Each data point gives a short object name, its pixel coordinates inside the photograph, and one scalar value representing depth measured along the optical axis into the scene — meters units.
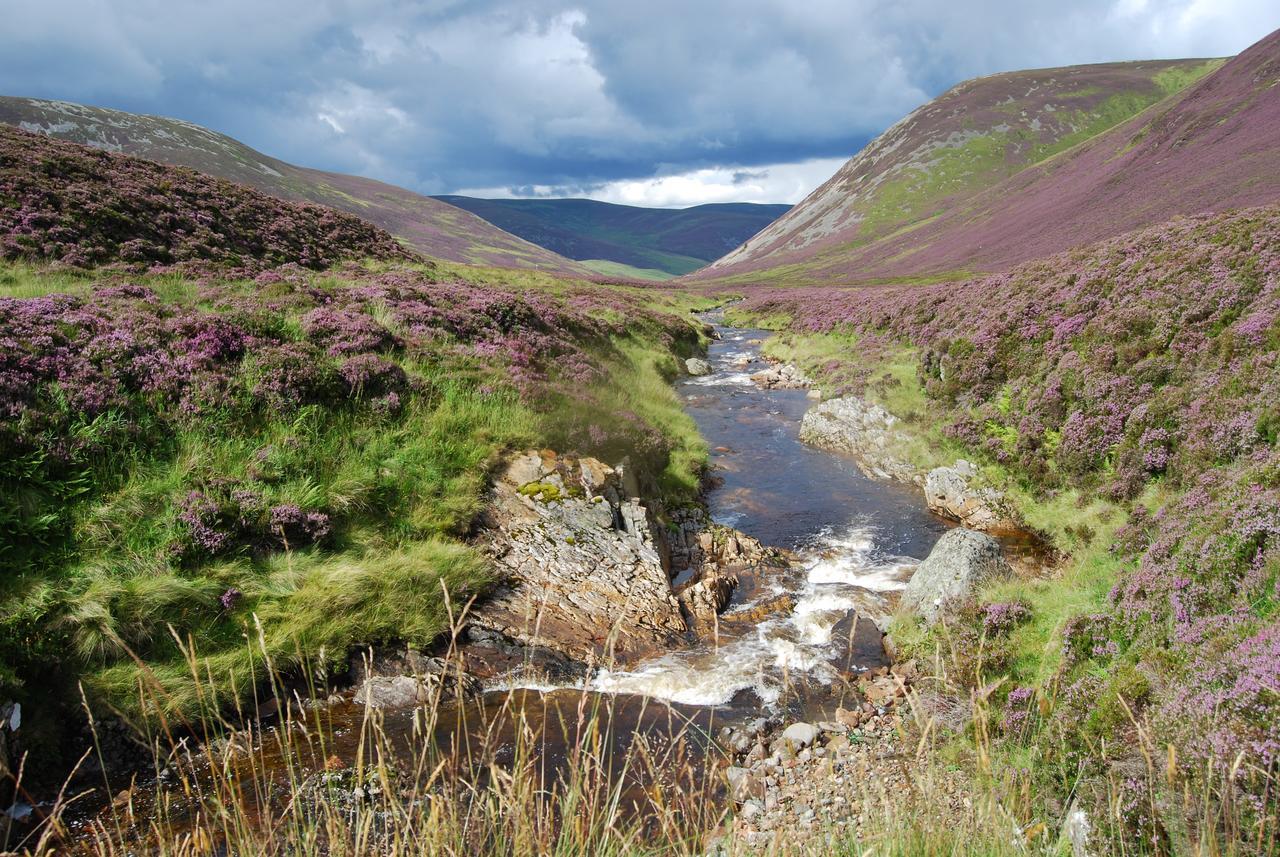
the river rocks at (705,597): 10.65
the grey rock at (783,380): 30.72
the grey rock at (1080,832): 4.52
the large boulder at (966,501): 14.68
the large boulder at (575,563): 9.60
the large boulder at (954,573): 10.31
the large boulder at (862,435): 18.59
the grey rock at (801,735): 7.61
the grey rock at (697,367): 34.69
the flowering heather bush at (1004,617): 9.15
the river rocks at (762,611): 10.90
